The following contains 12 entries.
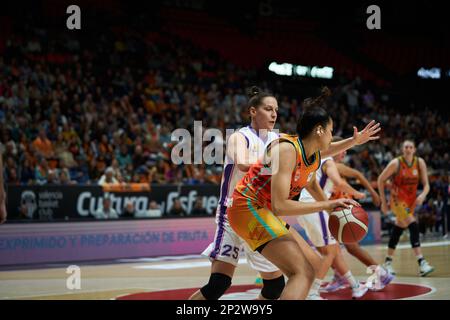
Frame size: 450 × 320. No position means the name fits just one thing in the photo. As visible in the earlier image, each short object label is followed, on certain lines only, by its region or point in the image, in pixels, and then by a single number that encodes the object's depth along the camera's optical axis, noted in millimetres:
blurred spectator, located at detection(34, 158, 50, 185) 13078
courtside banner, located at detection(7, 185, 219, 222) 12109
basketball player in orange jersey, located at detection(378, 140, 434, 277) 10555
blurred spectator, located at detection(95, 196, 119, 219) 12930
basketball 5352
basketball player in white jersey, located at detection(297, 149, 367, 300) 7879
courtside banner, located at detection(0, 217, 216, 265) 11750
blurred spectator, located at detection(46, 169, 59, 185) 12742
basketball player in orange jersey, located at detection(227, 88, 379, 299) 4746
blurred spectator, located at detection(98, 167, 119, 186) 13484
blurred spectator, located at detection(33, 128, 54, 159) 14040
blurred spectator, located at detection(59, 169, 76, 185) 12903
